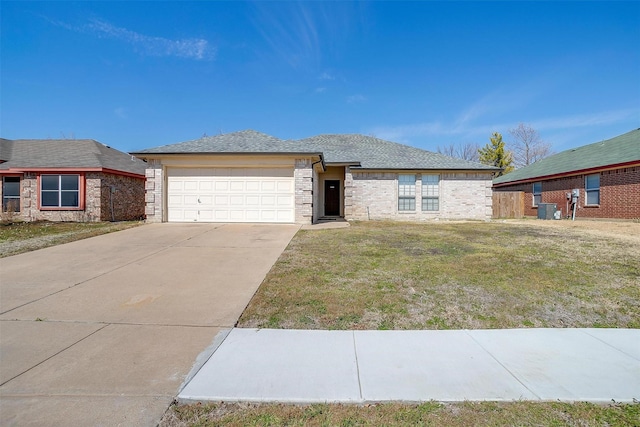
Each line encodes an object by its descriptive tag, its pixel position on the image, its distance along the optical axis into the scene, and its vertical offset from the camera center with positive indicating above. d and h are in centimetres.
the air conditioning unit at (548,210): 1903 +25
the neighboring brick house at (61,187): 1614 +130
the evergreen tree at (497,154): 3591 +709
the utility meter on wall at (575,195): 1859 +116
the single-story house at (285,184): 1309 +139
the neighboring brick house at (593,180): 1588 +209
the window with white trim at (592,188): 1773 +151
